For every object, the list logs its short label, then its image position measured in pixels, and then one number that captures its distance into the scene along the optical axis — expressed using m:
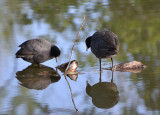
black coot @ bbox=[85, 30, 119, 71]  11.37
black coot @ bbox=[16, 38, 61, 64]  12.90
